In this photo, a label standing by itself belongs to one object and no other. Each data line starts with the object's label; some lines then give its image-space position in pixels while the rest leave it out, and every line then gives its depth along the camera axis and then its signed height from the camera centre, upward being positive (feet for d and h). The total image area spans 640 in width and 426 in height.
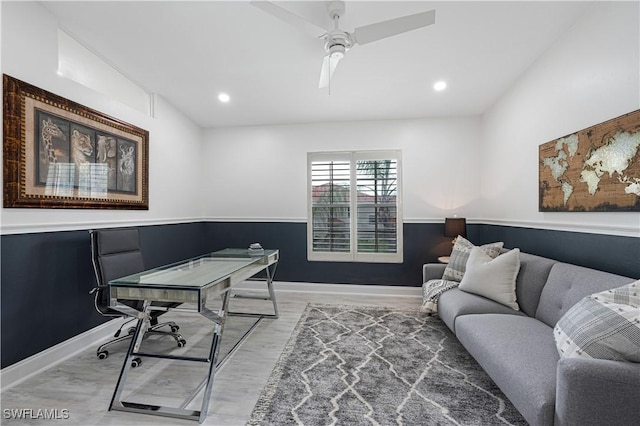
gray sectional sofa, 3.92 -2.60
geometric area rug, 5.70 -3.99
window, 14.32 +0.37
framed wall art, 6.77 +1.74
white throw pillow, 8.20 -1.91
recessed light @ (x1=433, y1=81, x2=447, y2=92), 10.71 +4.83
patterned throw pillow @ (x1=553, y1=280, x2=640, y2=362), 4.17 -1.79
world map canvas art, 5.91 +1.07
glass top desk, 5.84 -1.72
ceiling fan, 5.98 +4.13
